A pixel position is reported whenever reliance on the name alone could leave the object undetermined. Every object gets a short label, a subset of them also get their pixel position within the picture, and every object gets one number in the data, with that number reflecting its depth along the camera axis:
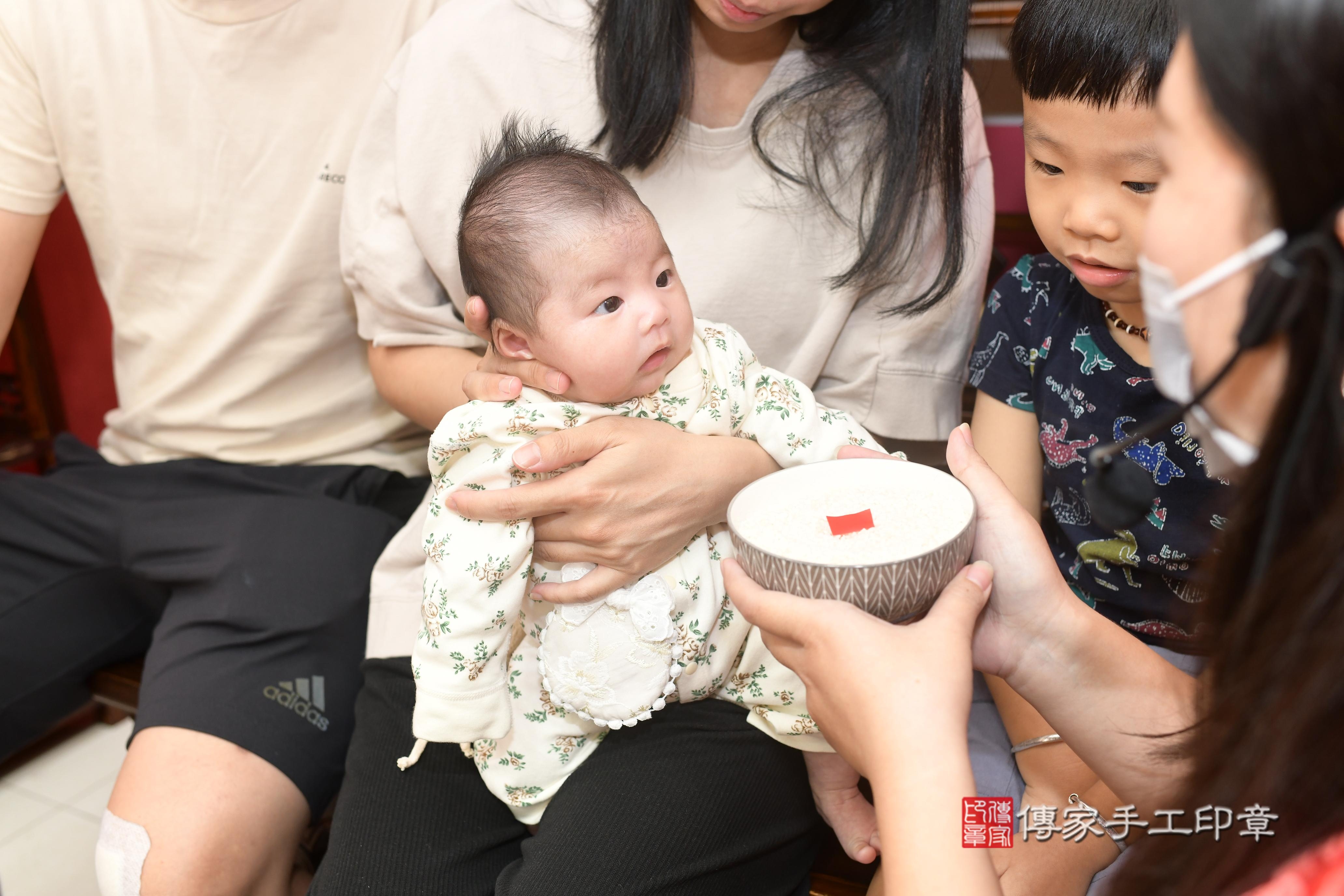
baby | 1.09
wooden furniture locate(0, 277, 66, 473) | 2.36
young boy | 1.07
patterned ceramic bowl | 0.88
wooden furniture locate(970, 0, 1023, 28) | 1.62
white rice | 0.92
